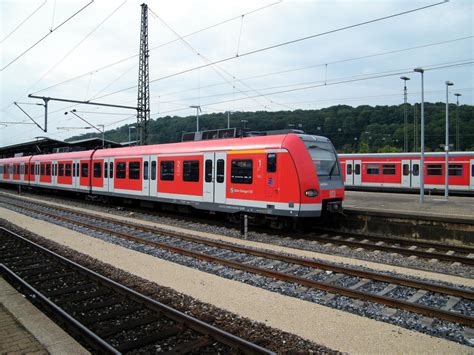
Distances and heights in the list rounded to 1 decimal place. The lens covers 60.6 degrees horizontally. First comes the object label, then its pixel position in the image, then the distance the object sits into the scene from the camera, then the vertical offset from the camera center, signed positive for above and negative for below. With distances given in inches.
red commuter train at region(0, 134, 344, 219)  465.1 +2.5
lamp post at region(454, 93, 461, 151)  1614.2 +197.4
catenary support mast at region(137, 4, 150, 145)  1162.6 +279.0
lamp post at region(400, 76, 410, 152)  1456.9 +299.8
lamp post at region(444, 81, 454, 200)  804.0 +90.3
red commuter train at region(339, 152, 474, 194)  978.7 +16.6
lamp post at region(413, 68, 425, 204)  746.8 +94.4
